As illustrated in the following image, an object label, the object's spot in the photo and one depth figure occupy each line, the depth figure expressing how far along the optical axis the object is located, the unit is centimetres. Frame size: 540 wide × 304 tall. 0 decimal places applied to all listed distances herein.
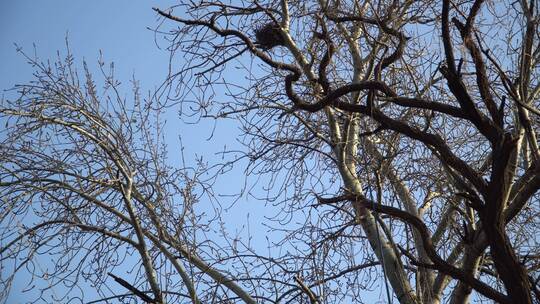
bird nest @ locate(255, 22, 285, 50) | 1421
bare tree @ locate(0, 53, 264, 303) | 1163
